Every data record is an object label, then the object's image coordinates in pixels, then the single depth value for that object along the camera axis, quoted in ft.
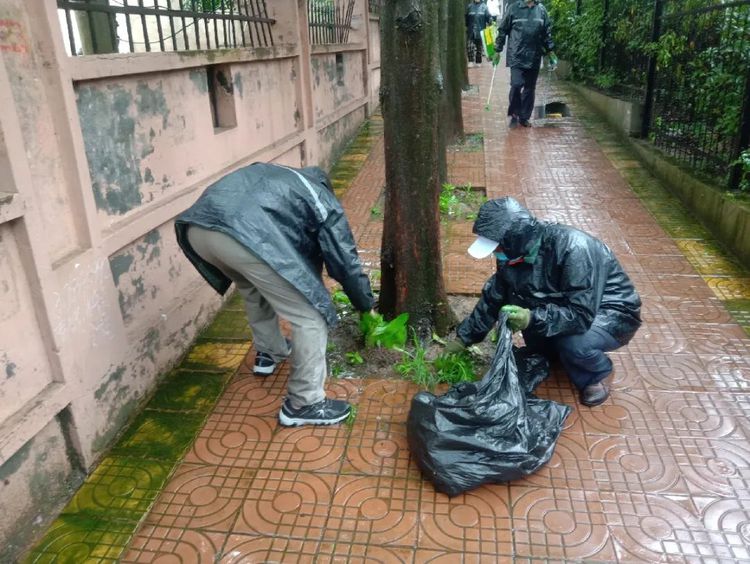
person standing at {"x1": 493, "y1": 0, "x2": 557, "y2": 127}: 30.04
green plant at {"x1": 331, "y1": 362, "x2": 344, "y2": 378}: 11.70
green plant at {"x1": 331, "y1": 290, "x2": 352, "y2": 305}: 13.92
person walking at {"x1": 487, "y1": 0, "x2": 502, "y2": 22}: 60.75
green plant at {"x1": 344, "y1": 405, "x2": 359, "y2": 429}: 10.32
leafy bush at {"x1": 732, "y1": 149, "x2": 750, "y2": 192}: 15.88
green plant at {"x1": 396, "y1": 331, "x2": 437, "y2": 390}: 11.29
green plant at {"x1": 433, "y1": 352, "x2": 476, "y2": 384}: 11.26
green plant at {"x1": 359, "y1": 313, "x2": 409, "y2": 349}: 11.98
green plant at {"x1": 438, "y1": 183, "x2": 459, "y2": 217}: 20.36
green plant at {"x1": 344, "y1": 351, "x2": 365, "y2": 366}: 11.96
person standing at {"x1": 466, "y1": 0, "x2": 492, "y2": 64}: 55.88
